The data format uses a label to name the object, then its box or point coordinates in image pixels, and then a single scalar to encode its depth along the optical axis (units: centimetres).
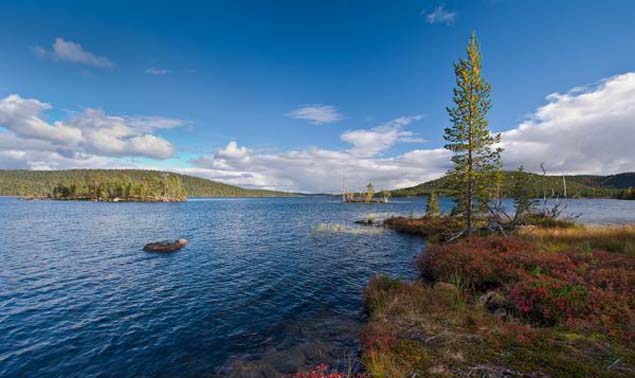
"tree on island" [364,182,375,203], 15030
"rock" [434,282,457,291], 1482
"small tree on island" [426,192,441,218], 5738
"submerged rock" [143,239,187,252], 3044
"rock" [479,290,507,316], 1280
